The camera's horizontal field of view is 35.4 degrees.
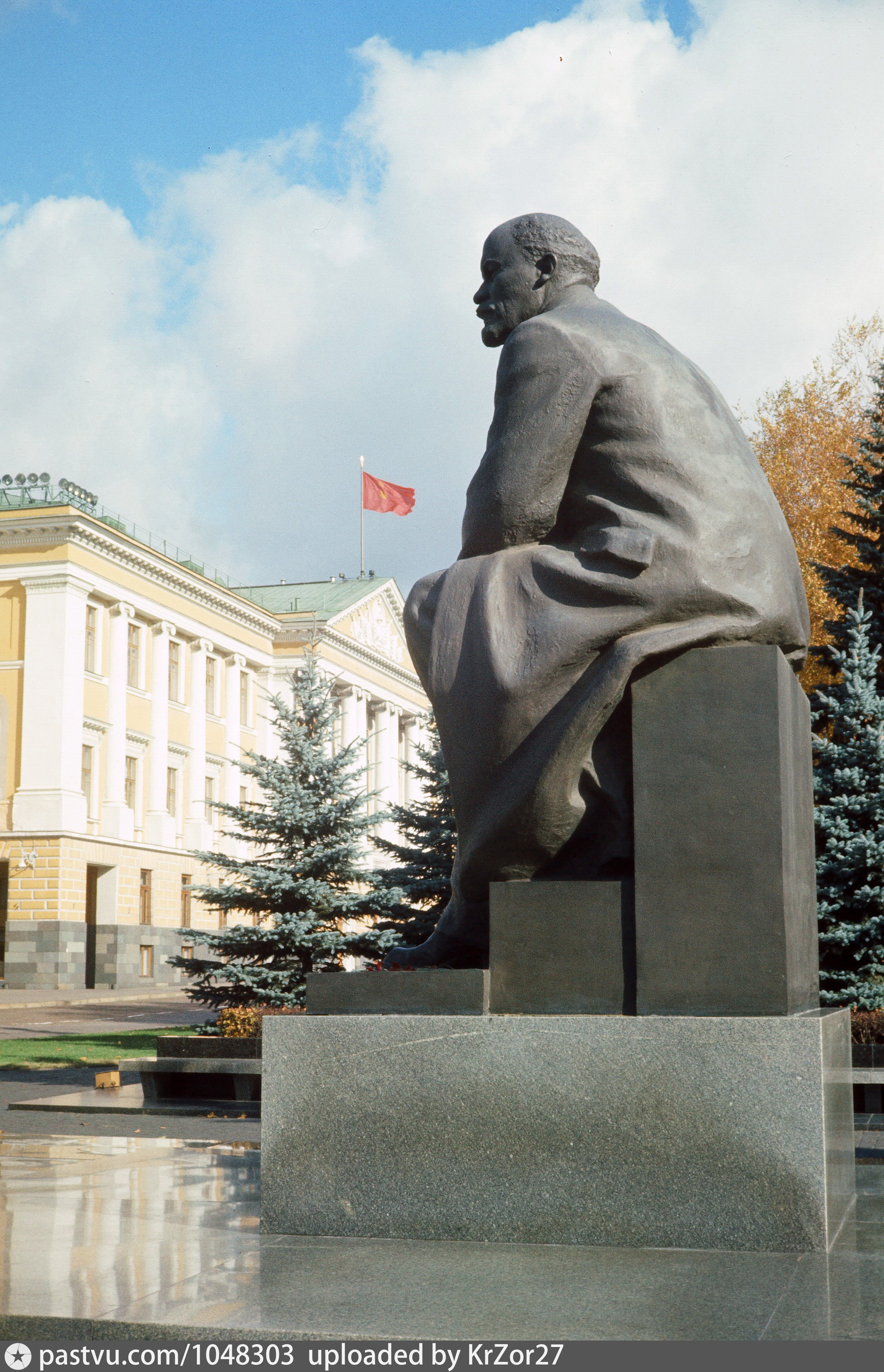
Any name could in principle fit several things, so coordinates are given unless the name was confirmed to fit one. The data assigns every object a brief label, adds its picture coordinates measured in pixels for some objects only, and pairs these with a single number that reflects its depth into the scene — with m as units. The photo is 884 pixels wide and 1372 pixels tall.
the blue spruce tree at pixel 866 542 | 18.89
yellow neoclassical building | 39.06
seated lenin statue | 3.90
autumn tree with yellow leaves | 23.81
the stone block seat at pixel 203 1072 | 12.23
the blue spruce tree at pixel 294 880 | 16.78
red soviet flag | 54.59
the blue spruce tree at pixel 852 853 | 12.50
